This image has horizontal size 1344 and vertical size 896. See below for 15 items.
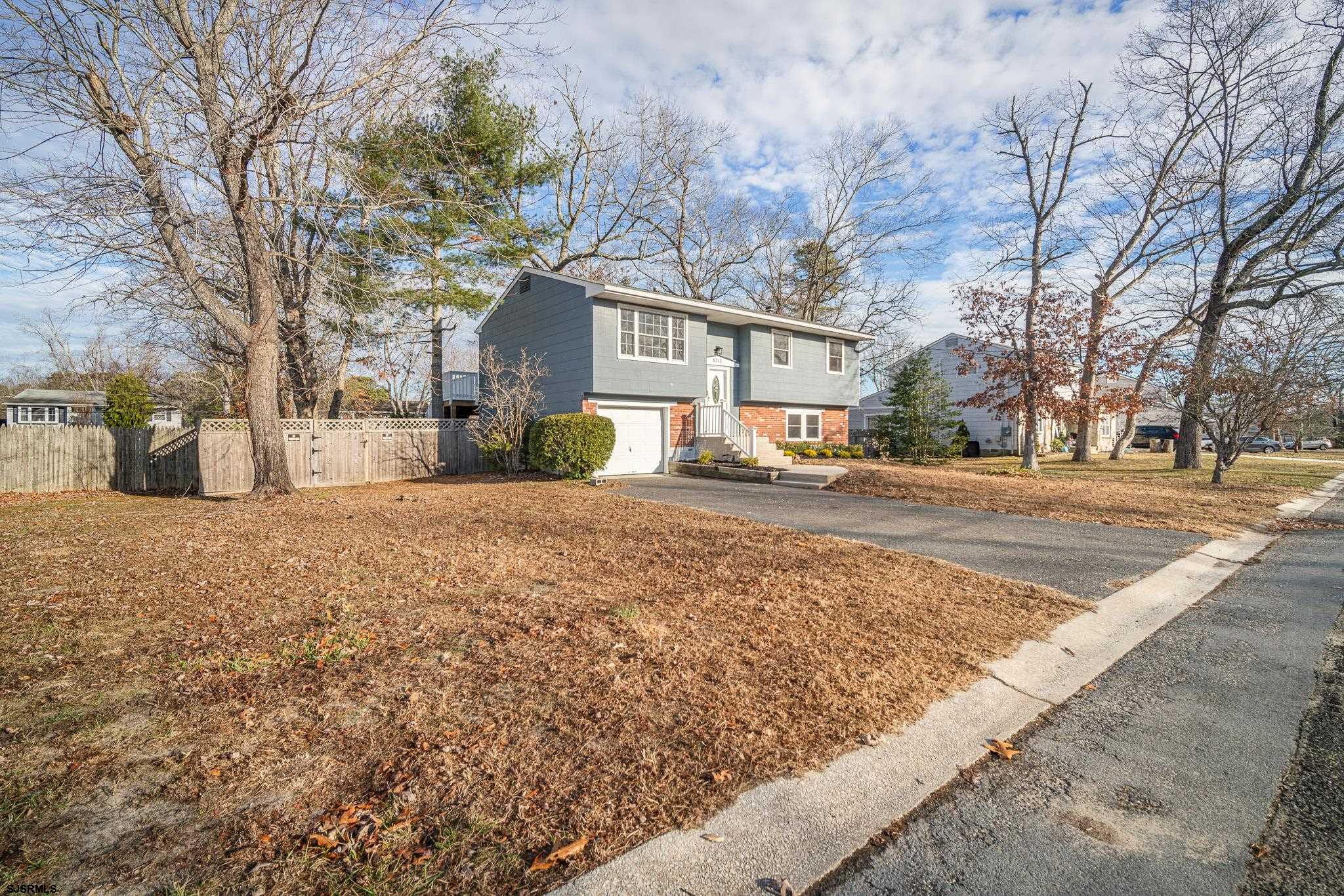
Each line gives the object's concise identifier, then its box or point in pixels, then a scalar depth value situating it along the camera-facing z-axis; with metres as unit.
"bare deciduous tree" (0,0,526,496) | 6.47
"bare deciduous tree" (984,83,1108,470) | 18.52
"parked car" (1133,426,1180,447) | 34.44
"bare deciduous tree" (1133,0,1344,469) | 16.47
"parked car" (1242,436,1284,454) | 36.93
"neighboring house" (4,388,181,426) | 33.34
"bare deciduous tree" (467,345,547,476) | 14.28
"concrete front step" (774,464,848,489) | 13.52
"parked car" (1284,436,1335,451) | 40.56
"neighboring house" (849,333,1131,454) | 27.67
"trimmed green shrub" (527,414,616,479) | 13.13
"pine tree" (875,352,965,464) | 22.02
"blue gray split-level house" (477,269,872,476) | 14.96
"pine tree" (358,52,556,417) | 13.78
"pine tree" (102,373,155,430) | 20.33
